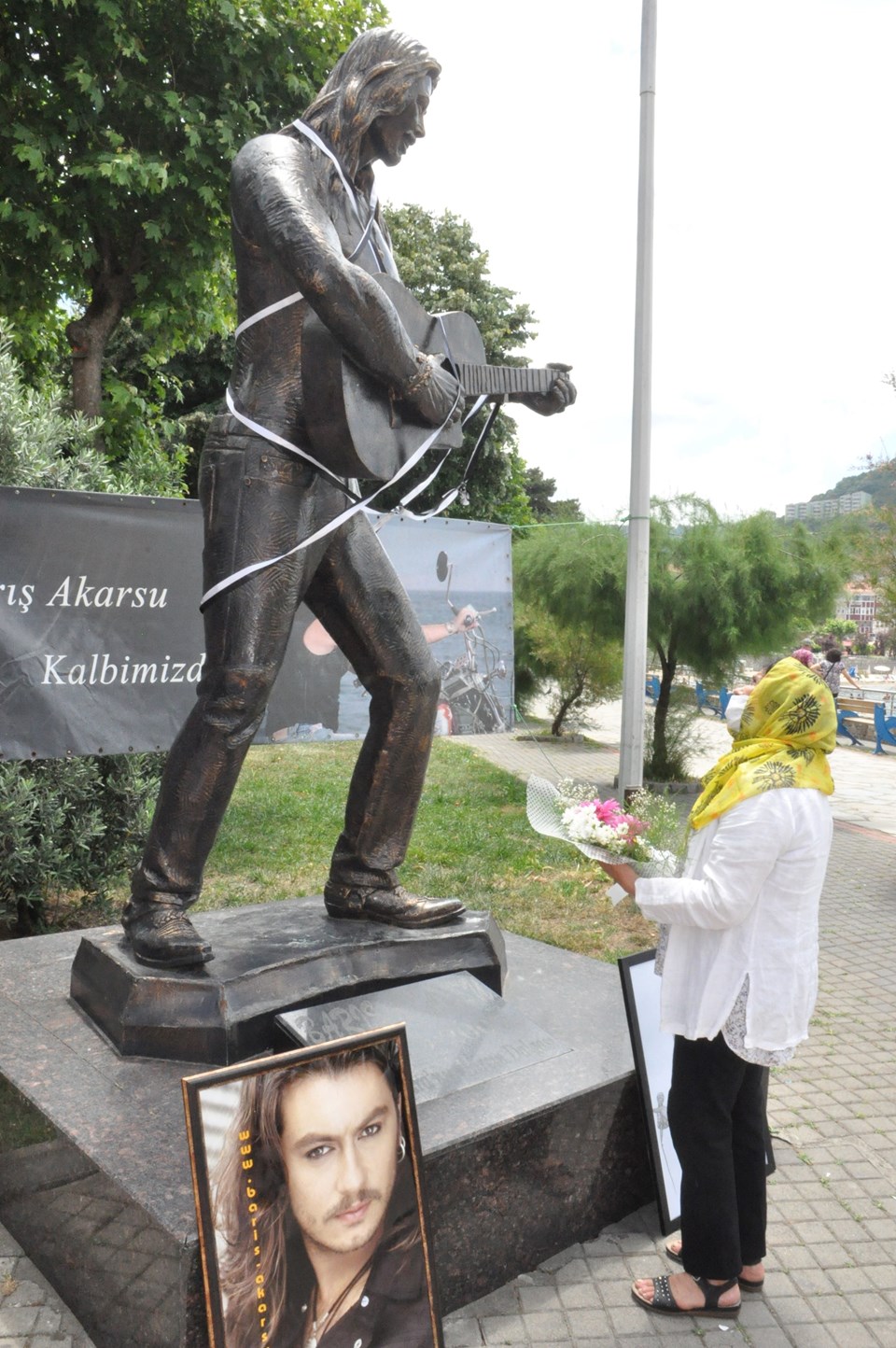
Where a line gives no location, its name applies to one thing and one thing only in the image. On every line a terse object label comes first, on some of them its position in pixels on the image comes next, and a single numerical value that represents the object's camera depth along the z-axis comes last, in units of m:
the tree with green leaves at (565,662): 15.86
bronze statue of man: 3.10
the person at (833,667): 15.00
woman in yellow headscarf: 2.63
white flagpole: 8.64
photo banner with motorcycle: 5.04
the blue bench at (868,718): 20.05
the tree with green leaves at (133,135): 9.01
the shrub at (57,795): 5.30
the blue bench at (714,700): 14.36
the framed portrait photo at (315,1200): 2.18
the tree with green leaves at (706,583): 12.39
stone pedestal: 2.38
